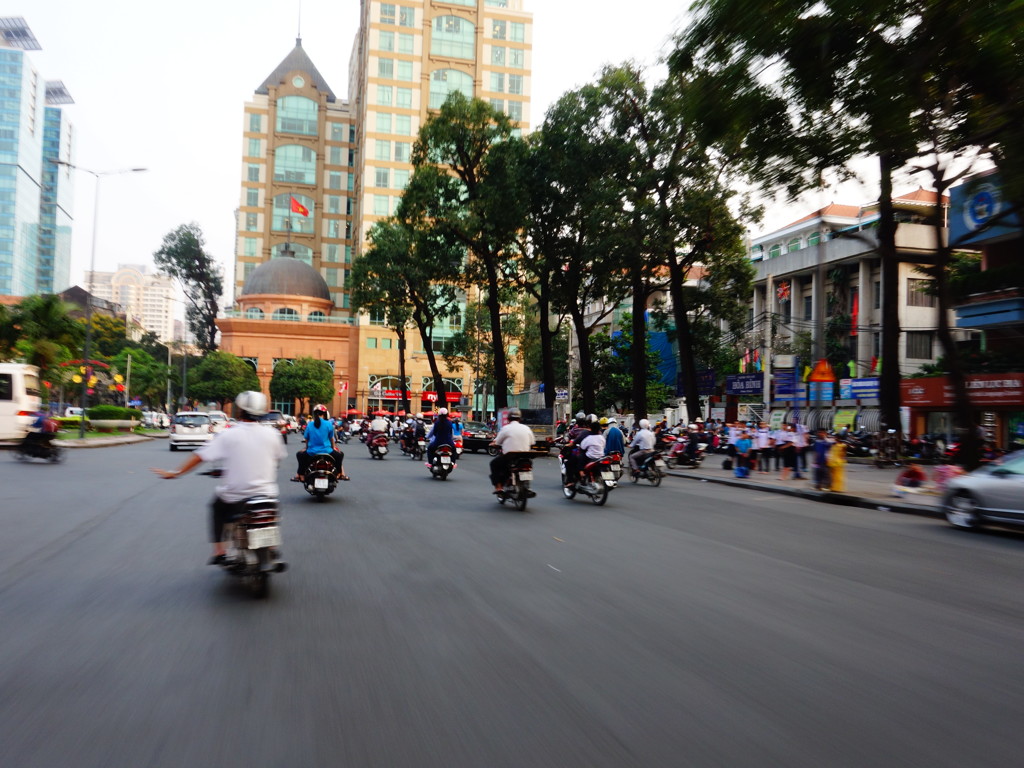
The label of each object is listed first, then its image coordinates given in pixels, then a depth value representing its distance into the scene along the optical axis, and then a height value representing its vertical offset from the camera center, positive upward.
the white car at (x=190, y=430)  32.00 -0.99
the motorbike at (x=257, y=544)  6.64 -1.07
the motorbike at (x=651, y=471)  21.91 -1.46
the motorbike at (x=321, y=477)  14.77 -1.22
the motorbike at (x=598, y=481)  15.60 -1.24
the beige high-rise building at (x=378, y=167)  91.88 +26.64
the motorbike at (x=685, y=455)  29.34 -1.38
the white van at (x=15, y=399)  29.52 +0.02
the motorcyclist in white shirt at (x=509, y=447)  14.73 -0.63
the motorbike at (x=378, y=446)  30.39 -1.35
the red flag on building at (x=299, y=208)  96.38 +22.06
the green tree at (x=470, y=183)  36.91 +9.94
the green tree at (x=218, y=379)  81.25 +2.35
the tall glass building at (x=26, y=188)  132.25 +35.35
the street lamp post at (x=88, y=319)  36.41 +3.69
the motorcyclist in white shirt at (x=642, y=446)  21.58 -0.83
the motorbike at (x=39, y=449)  23.23 -1.33
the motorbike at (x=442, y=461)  20.62 -1.25
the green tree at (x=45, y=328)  37.94 +3.22
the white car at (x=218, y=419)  34.58 -0.70
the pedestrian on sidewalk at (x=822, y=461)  19.30 -0.98
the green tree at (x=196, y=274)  94.00 +14.09
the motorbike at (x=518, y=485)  14.33 -1.24
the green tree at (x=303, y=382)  86.75 +2.36
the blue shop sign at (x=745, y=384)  45.84 +1.64
